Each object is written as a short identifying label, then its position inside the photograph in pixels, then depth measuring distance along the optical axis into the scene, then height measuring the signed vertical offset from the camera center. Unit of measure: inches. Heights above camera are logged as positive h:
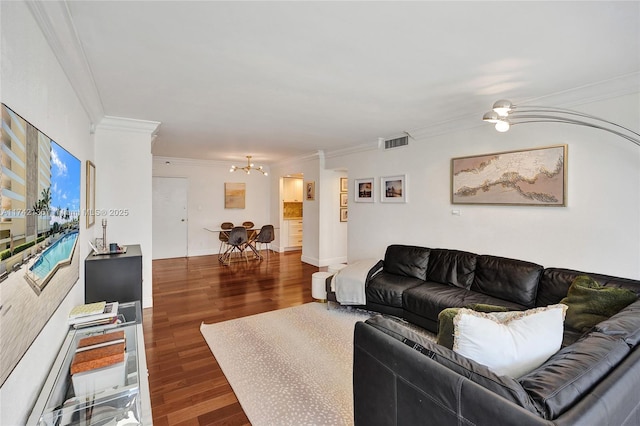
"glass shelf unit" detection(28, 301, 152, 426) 51.1 -33.2
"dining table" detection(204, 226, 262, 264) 278.4 -29.1
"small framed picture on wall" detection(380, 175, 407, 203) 184.1 +14.6
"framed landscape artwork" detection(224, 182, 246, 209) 316.8 +19.5
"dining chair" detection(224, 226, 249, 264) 264.4 -20.2
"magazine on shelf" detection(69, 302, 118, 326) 80.9 -27.9
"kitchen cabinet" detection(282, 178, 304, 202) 327.6 +26.0
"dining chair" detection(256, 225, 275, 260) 282.5 -19.7
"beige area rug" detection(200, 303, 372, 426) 81.8 -50.9
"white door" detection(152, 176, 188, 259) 284.8 -2.8
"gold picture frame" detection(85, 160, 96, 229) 115.6 +7.8
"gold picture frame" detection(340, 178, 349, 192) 267.7 +25.0
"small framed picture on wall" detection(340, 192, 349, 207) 268.3 +12.3
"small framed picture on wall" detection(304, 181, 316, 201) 262.1 +19.7
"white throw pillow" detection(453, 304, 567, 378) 52.2 -22.3
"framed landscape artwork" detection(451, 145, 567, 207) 120.3 +14.9
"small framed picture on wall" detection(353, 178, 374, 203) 209.3 +15.6
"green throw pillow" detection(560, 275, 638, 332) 82.3 -25.2
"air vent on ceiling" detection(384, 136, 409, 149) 182.1 +43.0
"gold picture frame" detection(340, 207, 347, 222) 269.9 -0.9
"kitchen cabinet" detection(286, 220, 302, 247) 330.6 -20.5
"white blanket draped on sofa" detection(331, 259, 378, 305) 144.3 -34.1
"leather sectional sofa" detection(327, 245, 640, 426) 39.9 -24.8
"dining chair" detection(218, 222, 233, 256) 281.1 -18.9
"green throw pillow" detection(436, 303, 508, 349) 62.1 -23.7
